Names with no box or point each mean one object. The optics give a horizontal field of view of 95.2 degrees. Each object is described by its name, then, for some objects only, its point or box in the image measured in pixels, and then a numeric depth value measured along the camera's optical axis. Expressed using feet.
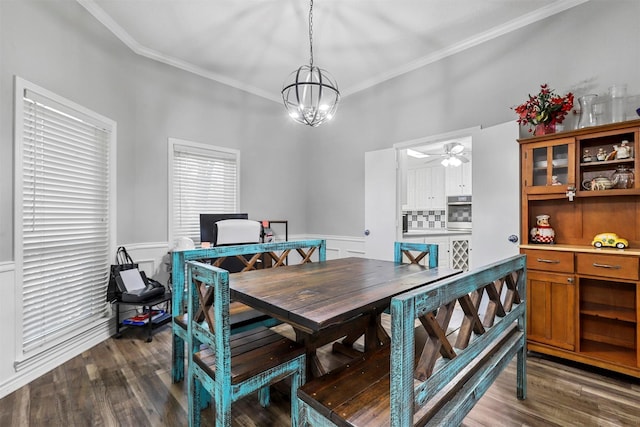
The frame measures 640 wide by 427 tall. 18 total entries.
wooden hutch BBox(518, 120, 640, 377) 7.14
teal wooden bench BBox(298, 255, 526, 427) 2.90
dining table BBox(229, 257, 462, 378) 4.25
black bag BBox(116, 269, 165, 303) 9.09
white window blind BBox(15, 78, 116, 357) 7.17
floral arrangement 8.17
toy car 7.30
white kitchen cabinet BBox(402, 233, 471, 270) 15.68
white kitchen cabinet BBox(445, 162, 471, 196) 19.15
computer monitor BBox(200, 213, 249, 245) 11.64
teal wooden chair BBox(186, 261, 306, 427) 4.27
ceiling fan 15.83
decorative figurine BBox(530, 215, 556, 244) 8.51
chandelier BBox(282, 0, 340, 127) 7.79
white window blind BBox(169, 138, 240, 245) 11.99
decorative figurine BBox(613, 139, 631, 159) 7.38
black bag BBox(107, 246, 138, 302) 9.29
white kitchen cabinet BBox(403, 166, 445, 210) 20.54
